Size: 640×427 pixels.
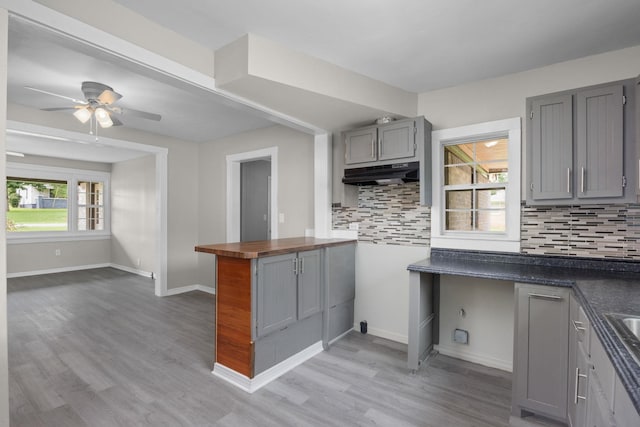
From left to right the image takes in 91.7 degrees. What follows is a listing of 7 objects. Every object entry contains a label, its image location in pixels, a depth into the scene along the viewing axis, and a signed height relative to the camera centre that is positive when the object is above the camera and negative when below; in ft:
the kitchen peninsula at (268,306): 7.68 -2.60
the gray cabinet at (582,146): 6.68 +1.49
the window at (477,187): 8.69 +0.74
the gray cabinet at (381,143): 9.26 +2.13
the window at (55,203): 20.71 +0.54
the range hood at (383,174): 9.13 +1.14
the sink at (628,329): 3.24 -1.41
